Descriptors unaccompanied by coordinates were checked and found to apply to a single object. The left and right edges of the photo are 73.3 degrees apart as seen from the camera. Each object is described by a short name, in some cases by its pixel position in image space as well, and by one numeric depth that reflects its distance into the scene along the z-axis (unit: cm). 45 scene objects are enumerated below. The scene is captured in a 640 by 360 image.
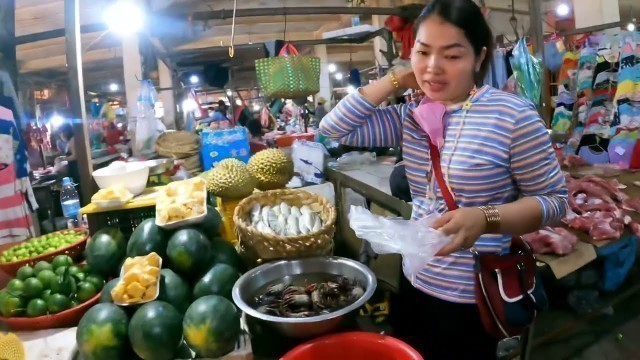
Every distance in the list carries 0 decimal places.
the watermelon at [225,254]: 263
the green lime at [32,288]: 241
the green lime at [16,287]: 240
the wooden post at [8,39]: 474
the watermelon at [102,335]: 201
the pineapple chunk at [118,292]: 217
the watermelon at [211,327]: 201
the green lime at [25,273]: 250
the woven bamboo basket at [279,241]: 249
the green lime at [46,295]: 243
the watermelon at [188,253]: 244
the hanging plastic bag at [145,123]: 505
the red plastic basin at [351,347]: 165
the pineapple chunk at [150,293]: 217
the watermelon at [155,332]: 198
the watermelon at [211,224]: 275
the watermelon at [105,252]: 262
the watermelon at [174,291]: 227
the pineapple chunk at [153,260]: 230
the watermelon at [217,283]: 231
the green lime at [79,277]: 254
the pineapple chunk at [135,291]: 217
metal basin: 182
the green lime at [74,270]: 253
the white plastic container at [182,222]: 257
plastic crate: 287
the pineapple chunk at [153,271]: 225
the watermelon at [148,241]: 252
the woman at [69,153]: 777
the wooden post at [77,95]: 310
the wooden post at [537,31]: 418
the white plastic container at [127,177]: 303
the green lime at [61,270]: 248
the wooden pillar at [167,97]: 847
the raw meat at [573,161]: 499
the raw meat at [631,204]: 364
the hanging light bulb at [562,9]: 917
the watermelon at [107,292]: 226
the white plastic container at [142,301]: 215
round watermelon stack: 201
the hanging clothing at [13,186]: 405
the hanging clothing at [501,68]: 437
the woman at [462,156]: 142
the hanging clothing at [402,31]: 554
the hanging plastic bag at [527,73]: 390
